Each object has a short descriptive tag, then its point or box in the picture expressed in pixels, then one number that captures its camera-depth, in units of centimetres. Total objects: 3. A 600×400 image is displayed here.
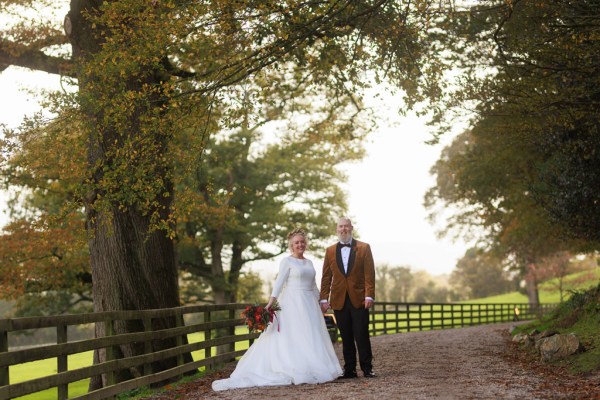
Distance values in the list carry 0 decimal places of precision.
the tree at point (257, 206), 3222
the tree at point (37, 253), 2472
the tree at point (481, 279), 8538
